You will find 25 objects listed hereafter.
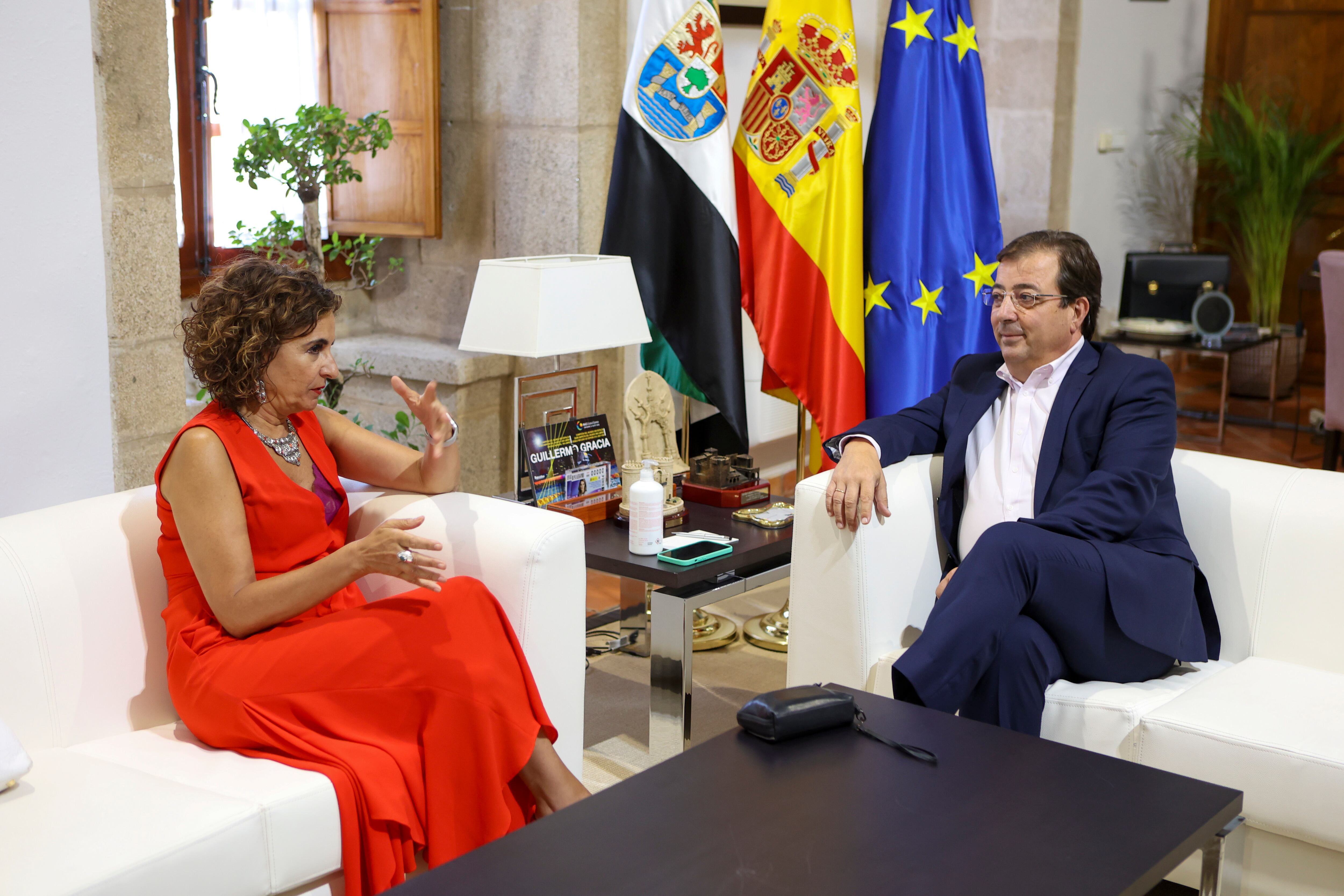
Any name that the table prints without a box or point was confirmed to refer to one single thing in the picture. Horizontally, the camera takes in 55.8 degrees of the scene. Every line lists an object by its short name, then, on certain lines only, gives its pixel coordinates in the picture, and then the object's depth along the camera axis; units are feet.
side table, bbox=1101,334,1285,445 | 18.04
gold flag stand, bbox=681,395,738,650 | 11.17
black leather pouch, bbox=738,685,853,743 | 5.73
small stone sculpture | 9.27
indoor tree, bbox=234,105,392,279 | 11.02
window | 12.37
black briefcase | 19.12
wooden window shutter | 12.82
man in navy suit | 7.10
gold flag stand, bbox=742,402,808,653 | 11.21
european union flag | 11.45
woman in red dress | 6.25
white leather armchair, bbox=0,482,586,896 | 5.33
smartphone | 8.39
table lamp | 8.87
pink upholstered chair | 14.34
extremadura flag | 11.32
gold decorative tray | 9.24
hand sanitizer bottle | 8.50
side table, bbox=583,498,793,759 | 8.17
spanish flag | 11.34
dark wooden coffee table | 4.55
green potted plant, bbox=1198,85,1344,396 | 20.68
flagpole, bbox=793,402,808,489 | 11.38
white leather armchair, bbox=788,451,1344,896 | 6.40
